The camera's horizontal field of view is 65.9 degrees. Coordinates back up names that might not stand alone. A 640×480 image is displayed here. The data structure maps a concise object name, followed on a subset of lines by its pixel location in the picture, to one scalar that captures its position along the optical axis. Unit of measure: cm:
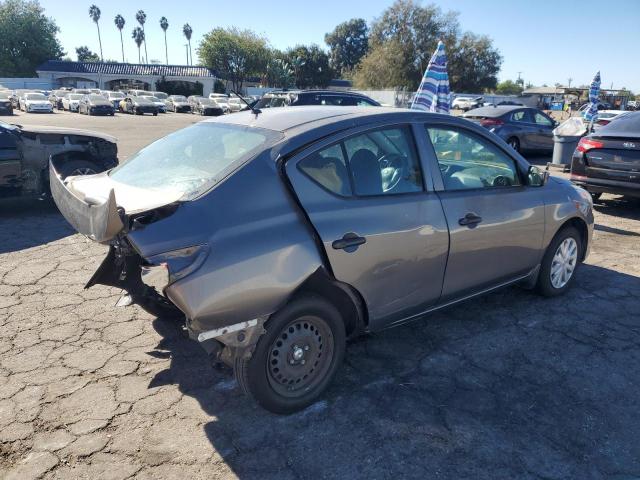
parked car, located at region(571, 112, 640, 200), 712
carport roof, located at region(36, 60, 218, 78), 6153
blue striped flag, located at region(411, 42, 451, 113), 903
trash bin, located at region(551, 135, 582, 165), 1122
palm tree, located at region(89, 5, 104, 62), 10671
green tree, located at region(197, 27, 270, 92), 6328
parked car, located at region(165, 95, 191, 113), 4331
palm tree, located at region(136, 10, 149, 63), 10688
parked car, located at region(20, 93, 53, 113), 3531
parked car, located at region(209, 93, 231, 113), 4091
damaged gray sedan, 245
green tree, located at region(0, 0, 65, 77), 6681
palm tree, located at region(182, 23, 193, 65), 10840
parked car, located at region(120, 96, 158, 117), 3781
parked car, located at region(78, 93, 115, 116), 3469
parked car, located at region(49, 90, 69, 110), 4144
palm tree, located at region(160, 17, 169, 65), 10881
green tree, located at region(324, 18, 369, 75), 10925
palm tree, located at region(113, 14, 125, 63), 10700
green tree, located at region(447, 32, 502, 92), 6134
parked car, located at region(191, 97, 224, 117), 4033
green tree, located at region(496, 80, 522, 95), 9446
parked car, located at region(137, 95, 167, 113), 3916
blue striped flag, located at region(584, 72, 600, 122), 1427
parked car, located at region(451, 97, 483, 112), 4571
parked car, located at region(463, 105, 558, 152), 1362
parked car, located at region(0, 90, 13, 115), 3098
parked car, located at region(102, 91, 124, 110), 4153
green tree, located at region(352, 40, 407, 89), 6000
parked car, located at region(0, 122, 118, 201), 664
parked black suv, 1239
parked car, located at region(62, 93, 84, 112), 3794
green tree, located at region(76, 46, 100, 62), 9844
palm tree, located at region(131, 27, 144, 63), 10794
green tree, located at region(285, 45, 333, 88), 7250
